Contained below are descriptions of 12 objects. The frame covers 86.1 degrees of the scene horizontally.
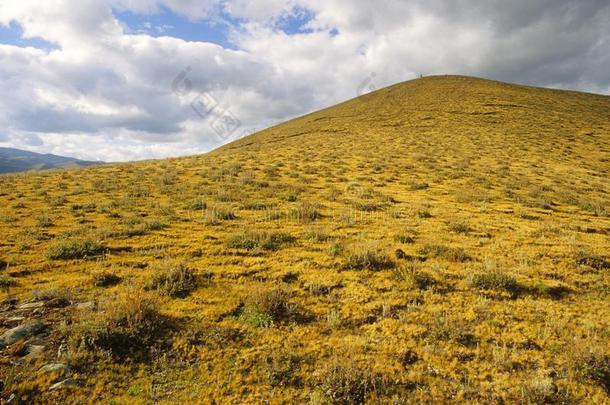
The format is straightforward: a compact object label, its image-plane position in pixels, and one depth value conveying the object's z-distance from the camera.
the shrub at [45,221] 9.97
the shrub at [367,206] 12.18
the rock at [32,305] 5.25
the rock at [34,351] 4.11
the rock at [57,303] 5.34
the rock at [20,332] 4.38
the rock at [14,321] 4.78
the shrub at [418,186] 16.64
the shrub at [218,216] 10.56
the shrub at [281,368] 4.04
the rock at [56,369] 3.92
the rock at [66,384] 3.73
